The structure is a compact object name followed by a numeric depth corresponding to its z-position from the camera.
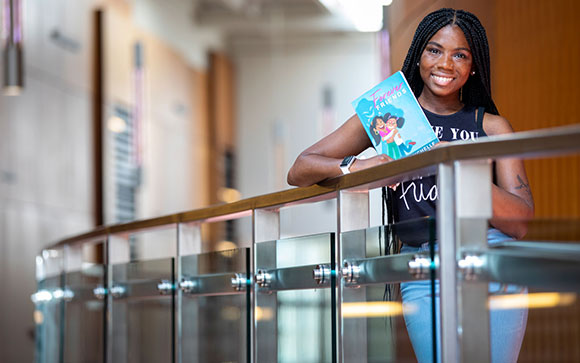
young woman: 3.59
